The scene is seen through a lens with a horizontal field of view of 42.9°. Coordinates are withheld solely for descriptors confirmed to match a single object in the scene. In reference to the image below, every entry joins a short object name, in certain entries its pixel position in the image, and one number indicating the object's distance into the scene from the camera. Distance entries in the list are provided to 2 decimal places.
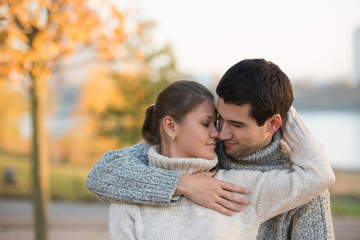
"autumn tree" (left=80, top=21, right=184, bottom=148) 11.19
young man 2.05
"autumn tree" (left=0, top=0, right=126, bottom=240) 4.77
